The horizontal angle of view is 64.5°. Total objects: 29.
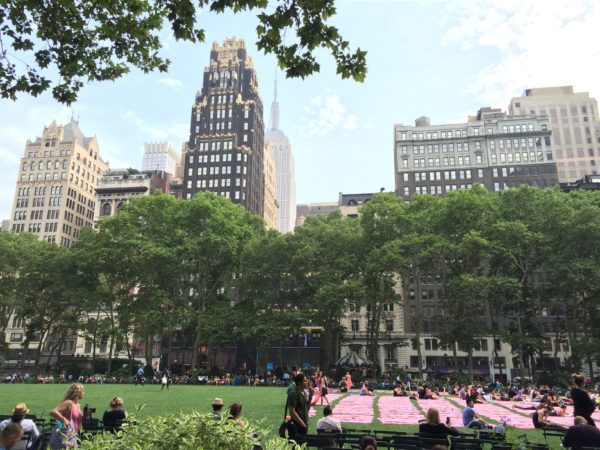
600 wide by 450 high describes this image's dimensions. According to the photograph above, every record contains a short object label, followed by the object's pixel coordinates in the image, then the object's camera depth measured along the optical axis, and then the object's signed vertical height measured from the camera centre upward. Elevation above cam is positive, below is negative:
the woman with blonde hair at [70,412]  9.91 -1.39
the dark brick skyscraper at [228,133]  115.75 +53.76
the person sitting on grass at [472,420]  16.73 -2.37
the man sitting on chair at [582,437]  10.44 -1.79
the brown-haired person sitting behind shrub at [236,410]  9.41 -1.19
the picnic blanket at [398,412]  21.30 -3.14
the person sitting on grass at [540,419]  17.90 -2.47
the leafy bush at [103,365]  65.12 -2.62
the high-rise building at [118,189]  119.38 +38.30
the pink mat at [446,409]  21.77 -3.16
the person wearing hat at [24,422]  9.83 -1.70
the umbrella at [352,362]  49.78 -1.23
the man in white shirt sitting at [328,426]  12.80 -2.01
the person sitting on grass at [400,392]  37.59 -3.19
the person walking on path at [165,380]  39.28 -2.69
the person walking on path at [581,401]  12.13 -1.19
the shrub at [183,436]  5.04 -0.94
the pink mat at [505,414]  21.44 -3.17
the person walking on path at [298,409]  11.02 -1.37
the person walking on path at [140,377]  45.90 -2.98
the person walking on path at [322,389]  25.80 -2.09
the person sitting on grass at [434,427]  11.70 -1.82
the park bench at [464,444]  10.54 -2.03
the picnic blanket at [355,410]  21.64 -3.17
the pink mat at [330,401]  22.82 -3.29
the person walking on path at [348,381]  37.22 -2.43
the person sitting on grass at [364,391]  37.61 -3.17
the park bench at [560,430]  15.24 -2.40
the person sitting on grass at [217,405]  10.78 -1.27
